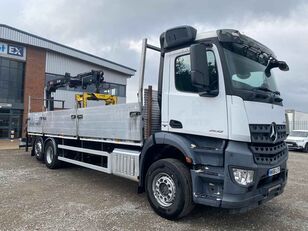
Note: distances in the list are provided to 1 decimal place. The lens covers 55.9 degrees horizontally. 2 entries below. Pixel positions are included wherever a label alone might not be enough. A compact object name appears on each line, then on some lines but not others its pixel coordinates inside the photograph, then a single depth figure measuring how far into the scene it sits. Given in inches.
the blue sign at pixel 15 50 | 945.0
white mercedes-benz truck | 161.8
